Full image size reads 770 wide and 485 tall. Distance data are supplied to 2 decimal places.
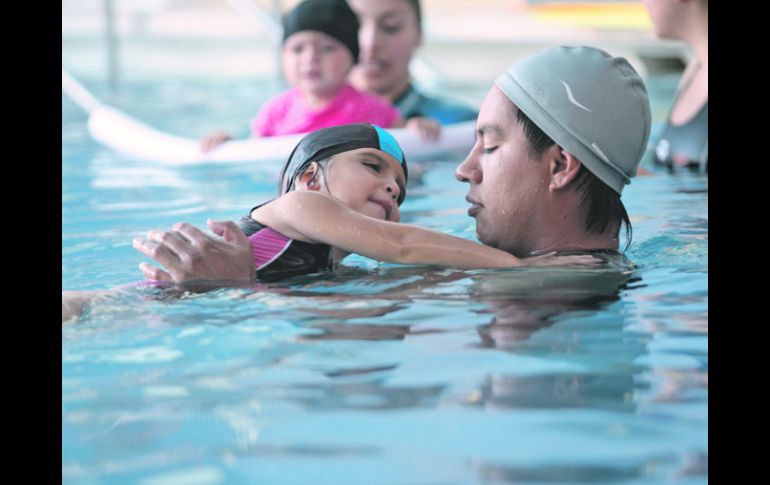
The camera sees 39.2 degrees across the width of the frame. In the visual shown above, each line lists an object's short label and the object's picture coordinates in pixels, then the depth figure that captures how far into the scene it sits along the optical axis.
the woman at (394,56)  6.41
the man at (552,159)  2.88
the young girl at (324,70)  5.77
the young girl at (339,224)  2.78
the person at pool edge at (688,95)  5.20
